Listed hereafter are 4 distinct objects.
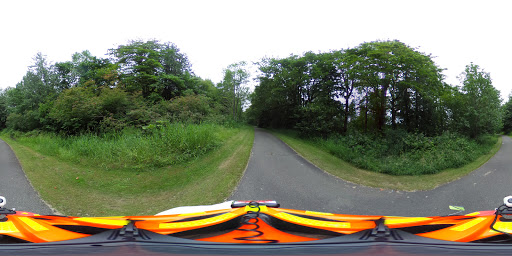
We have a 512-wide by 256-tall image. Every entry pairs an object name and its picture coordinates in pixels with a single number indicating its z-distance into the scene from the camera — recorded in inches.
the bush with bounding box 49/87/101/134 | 424.5
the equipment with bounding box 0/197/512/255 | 52.6
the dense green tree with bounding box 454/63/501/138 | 479.2
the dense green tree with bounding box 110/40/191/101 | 514.3
